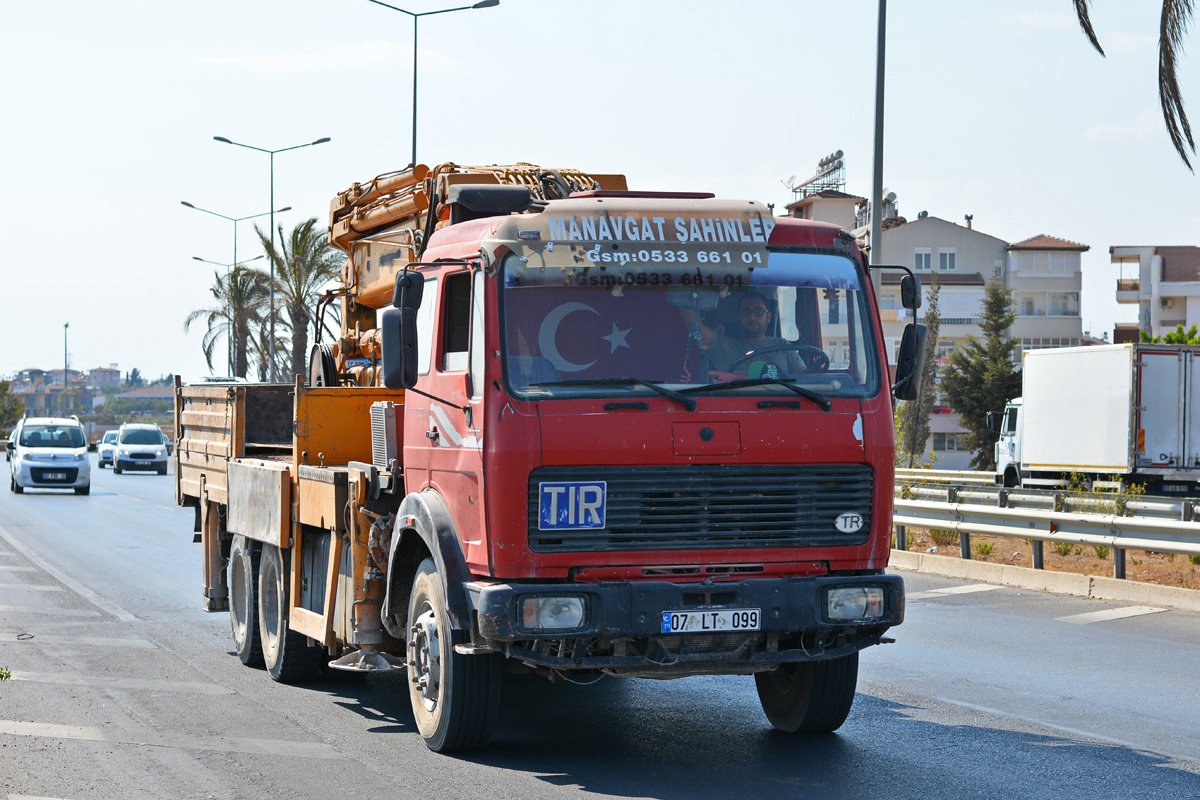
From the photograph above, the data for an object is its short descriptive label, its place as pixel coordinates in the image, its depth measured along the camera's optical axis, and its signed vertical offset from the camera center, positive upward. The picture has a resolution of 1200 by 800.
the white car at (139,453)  46.47 -2.09
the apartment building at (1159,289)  95.62 +7.52
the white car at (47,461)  34.12 -1.76
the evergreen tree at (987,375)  64.50 +1.16
